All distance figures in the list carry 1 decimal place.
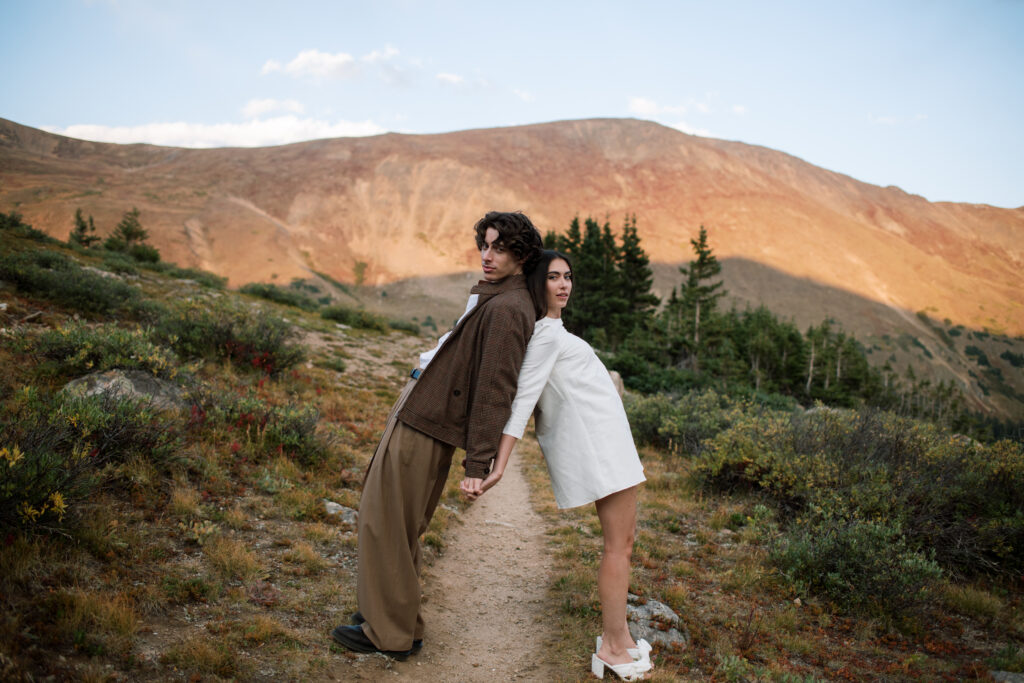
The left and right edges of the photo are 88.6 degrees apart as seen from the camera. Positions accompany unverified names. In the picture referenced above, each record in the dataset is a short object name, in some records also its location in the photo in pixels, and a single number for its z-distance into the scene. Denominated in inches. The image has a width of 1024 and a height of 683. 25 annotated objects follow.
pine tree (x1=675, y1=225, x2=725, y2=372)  1364.4
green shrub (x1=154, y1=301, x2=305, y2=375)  326.4
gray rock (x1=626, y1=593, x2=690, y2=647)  137.3
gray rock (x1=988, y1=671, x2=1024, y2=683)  128.6
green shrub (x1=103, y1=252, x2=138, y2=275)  571.5
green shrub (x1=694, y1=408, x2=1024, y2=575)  201.0
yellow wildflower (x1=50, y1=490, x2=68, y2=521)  112.8
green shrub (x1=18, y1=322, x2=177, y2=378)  213.0
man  104.2
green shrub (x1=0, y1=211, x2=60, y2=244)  532.1
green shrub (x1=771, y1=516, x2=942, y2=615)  159.8
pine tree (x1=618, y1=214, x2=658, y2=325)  1306.6
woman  110.3
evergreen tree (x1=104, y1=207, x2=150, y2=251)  971.9
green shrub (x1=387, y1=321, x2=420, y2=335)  967.6
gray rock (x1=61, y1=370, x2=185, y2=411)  185.5
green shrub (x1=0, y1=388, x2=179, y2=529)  110.4
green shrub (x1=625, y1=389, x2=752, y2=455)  338.3
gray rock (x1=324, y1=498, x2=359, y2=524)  186.5
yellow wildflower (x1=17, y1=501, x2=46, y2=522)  109.4
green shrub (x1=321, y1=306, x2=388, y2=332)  808.3
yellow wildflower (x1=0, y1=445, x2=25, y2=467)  107.1
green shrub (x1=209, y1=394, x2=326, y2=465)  210.8
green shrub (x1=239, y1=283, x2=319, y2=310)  862.5
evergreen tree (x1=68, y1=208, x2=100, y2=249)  932.6
